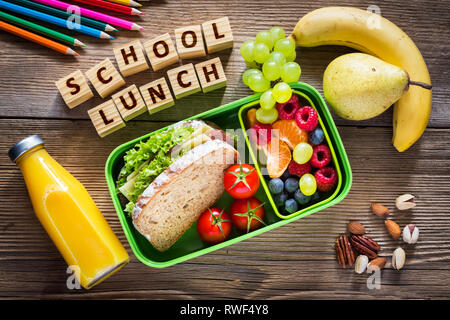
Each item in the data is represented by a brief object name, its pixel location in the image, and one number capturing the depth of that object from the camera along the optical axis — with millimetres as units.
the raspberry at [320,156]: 447
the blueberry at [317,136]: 444
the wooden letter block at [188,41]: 466
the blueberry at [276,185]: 445
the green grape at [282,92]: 428
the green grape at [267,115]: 448
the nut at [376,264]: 485
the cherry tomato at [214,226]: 450
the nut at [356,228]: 482
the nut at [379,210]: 483
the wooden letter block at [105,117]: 466
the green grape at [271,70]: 434
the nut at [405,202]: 484
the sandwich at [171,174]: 434
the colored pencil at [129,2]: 472
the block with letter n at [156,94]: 464
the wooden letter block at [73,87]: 469
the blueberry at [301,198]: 446
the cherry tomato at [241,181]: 439
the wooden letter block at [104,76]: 468
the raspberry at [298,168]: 450
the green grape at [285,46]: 444
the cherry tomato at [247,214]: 449
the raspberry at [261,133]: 449
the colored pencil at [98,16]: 469
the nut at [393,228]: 485
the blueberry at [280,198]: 452
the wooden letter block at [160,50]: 466
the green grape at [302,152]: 435
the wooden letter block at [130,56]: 466
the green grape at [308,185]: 436
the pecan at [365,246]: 483
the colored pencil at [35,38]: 471
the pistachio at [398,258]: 486
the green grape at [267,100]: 438
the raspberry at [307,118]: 435
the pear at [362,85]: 430
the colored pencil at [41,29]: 471
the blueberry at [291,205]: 447
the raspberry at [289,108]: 450
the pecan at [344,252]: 482
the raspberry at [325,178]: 443
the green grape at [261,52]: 441
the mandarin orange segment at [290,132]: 447
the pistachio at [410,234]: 487
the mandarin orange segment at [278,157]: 448
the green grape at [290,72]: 436
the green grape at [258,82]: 445
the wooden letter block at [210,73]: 464
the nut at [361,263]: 482
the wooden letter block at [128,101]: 464
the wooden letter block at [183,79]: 465
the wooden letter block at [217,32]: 466
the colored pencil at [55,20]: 468
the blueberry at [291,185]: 449
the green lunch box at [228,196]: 448
